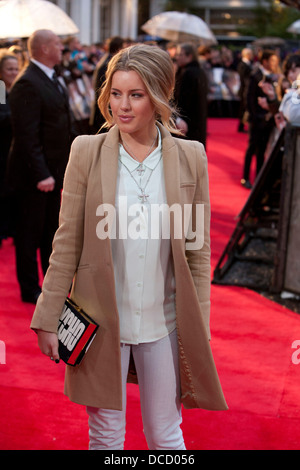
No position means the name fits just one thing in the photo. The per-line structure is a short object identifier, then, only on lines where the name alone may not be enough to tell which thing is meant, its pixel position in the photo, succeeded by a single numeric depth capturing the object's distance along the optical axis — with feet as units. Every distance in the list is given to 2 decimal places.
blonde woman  7.86
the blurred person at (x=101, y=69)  24.88
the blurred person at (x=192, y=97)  24.34
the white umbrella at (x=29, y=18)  23.98
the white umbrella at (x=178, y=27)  54.29
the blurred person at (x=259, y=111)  32.01
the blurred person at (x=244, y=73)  46.18
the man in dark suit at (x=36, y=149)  16.69
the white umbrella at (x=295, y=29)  89.97
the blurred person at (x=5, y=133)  20.81
